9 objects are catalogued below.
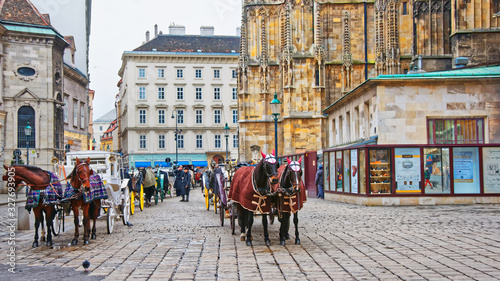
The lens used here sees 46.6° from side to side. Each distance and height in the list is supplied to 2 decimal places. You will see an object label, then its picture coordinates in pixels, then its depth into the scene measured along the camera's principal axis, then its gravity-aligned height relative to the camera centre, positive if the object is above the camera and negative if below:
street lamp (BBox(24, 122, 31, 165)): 35.49 +1.79
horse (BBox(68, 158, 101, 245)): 10.54 -0.58
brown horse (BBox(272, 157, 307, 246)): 10.17 -0.65
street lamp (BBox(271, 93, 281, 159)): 45.14 +3.87
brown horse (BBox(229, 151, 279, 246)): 10.20 -0.61
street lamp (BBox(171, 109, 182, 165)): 75.15 +5.67
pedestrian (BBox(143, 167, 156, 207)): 24.00 -1.05
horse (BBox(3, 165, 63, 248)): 10.37 -0.51
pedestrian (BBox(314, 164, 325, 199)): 27.41 -1.15
